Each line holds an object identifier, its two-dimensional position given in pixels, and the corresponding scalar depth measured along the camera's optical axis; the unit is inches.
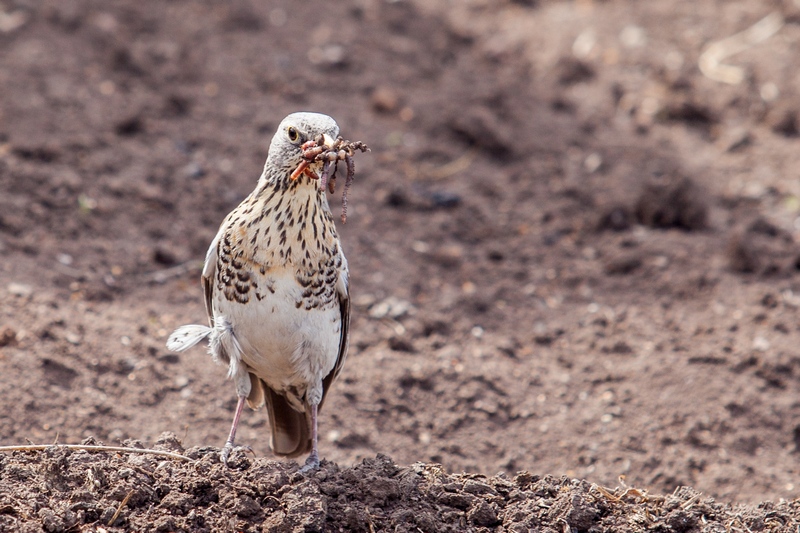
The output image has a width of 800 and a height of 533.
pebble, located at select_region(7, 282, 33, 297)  516.4
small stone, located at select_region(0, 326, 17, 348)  479.2
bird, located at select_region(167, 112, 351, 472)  377.1
